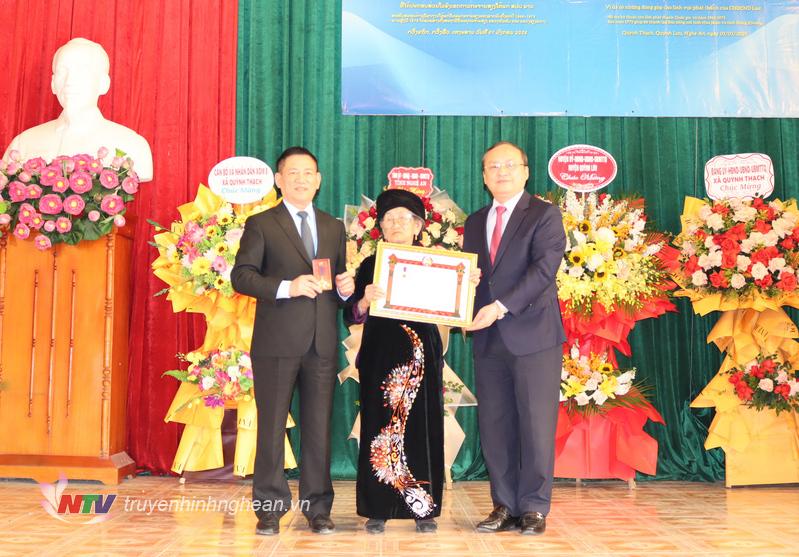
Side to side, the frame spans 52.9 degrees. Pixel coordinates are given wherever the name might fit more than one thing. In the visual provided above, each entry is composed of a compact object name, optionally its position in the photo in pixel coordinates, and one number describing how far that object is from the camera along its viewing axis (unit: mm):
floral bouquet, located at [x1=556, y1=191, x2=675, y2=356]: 4336
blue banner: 5094
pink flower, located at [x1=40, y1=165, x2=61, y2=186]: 4309
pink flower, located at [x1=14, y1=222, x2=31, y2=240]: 4297
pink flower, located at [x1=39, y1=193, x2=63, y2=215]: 4289
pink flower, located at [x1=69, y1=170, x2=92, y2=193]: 4293
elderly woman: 3205
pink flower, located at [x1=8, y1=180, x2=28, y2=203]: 4273
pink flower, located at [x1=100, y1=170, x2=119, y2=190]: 4336
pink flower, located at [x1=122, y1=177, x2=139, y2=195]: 4383
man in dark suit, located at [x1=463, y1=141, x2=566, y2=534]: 3271
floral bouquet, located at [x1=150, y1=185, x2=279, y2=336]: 4316
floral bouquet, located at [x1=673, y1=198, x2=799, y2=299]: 4316
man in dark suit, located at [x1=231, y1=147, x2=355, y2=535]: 3186
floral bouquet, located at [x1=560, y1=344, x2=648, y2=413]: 4480
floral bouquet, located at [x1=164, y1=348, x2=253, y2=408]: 4355
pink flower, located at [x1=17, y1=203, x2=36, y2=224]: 4293
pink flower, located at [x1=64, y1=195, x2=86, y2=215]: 4305
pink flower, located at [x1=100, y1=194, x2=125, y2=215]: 4336
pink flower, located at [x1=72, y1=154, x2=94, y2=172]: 4344
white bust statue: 4664
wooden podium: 4406
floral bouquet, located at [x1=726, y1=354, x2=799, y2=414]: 4387
